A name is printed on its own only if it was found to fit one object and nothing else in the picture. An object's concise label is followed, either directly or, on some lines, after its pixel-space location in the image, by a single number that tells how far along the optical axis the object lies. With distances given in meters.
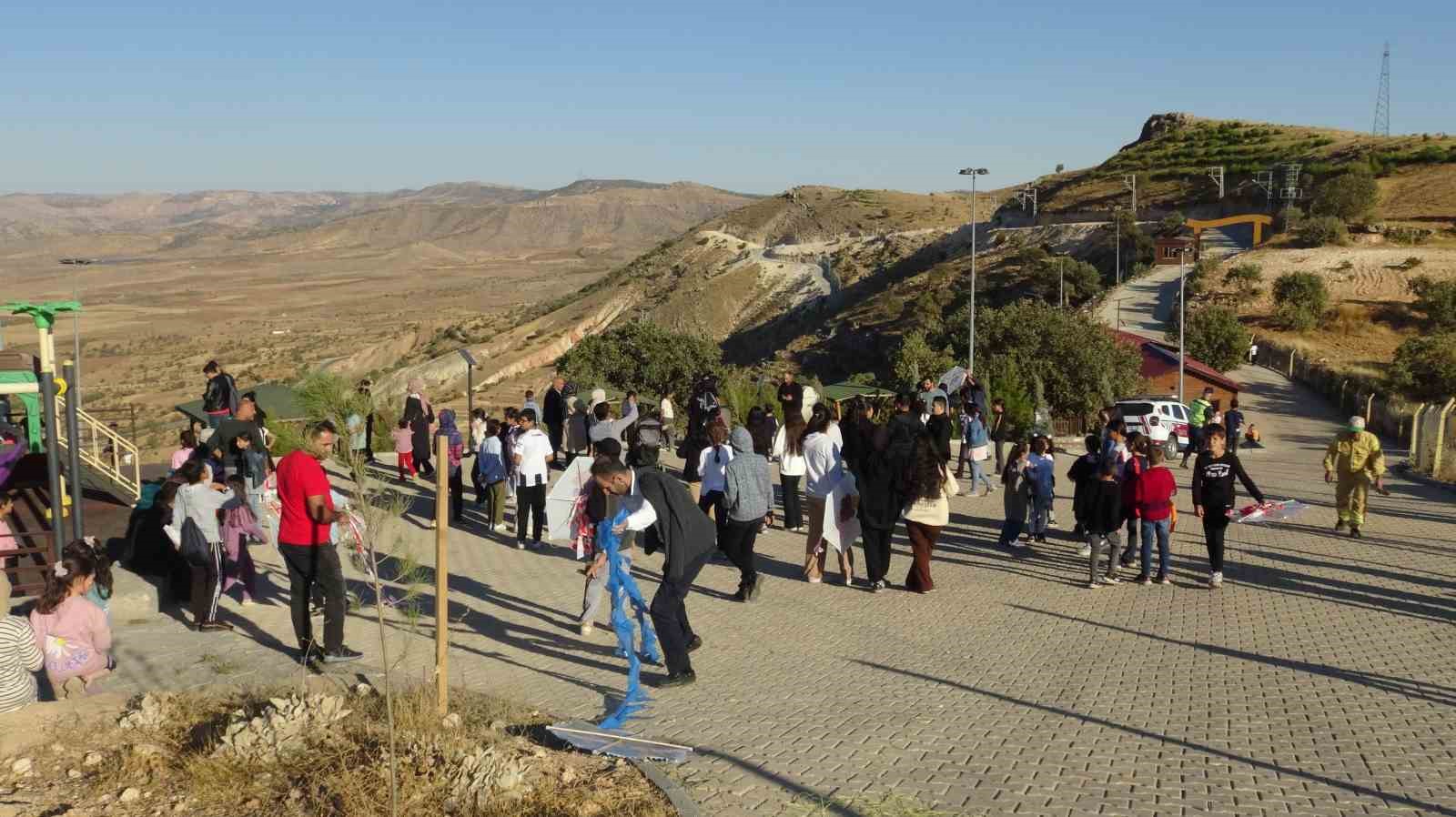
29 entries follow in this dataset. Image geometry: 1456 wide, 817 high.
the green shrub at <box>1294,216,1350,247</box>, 69.56
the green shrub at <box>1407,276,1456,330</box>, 54.45
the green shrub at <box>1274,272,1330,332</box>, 56.94
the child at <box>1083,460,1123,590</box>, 11.05
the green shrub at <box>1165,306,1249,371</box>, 50.62
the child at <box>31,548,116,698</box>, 7.90
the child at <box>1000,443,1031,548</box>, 13.04
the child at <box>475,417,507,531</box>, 13.90
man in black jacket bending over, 7.85
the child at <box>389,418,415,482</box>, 17.92
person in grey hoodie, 10.31
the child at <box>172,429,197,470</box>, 12.49
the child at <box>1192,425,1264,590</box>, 11.09
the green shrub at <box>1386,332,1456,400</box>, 43.25
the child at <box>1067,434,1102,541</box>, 12.01
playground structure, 9.43
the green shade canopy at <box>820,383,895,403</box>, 28.11
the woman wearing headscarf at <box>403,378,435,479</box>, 16.94
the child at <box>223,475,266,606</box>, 9.95
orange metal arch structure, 76.44
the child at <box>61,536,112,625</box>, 8.00
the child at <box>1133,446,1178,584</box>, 11.12
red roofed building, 43.31
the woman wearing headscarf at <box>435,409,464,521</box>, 14.88
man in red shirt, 8.22
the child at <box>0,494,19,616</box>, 9.74
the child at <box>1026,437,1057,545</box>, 12.98
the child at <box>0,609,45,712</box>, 7.48
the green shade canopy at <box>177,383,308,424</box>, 21.25
